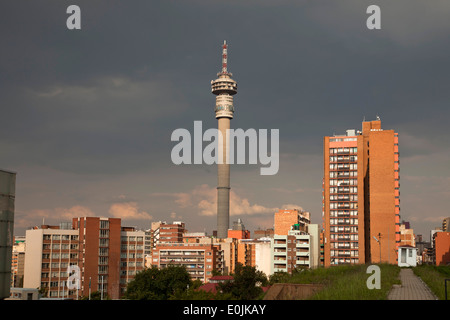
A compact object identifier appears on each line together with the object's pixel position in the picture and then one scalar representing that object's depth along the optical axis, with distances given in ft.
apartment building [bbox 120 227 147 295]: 545.03
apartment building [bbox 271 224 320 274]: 526.98
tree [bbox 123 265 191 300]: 350.84
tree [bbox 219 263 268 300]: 295.89
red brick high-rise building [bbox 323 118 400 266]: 488.02
